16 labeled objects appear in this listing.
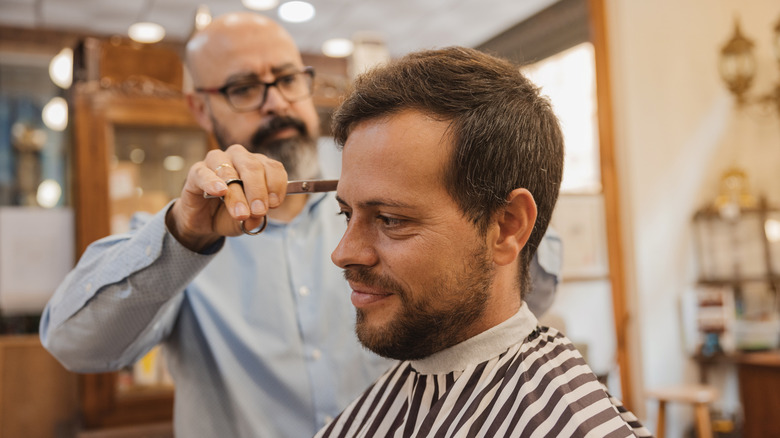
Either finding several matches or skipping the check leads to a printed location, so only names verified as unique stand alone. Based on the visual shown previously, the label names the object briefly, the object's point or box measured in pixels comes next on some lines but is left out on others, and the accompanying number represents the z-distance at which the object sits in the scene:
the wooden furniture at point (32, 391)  2.80
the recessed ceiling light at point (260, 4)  4.54
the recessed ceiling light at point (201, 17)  2.59
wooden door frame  4.02
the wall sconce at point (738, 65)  4.36
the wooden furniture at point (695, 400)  3.63
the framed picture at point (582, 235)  3.89
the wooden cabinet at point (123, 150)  2.91
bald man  1.33
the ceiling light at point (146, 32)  5.00
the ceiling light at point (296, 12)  4.70
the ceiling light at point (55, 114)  4.77
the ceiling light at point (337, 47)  5.36
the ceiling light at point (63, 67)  3.69
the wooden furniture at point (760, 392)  3.75
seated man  0.97
